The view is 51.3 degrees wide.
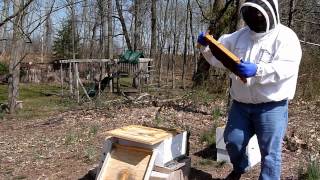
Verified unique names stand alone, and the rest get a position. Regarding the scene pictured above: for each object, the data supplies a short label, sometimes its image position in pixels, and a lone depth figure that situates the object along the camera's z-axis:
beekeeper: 2.72
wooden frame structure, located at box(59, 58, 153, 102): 14.82
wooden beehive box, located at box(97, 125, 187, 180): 3.07
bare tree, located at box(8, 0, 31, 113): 9.49
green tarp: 15.41
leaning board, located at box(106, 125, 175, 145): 3.02
